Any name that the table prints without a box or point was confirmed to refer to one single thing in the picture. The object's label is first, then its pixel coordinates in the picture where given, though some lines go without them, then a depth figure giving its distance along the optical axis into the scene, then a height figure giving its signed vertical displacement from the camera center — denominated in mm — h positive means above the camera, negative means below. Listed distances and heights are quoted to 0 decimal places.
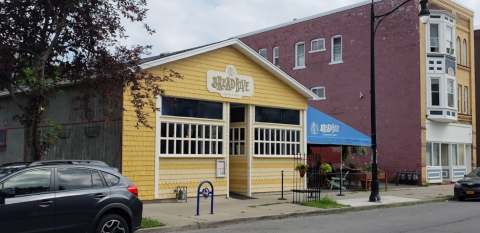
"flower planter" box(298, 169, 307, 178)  17078 -711
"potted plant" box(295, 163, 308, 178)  16969 -590
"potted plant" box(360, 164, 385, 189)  22081 -1135
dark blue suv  7785 -837
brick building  27406 +4326
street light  17703 -66
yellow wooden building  15164 +748
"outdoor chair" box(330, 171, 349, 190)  21312 -1332
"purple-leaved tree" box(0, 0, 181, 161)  10016 +2011
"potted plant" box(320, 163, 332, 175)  17741 -572
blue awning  20219 +798
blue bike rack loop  13620 -1188
